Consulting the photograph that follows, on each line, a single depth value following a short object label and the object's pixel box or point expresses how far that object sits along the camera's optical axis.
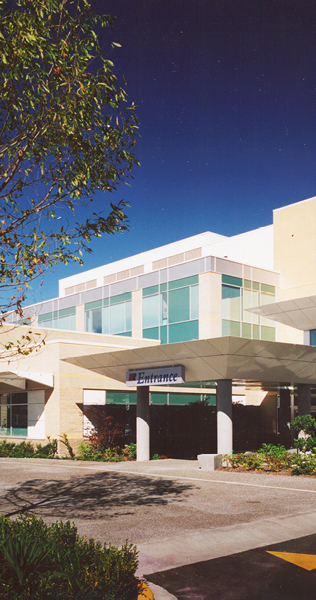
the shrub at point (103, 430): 25.11
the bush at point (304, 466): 17.05
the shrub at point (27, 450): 25.39
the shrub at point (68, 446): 24.99
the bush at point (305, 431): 20.09
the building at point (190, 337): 20.56
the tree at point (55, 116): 8.30
